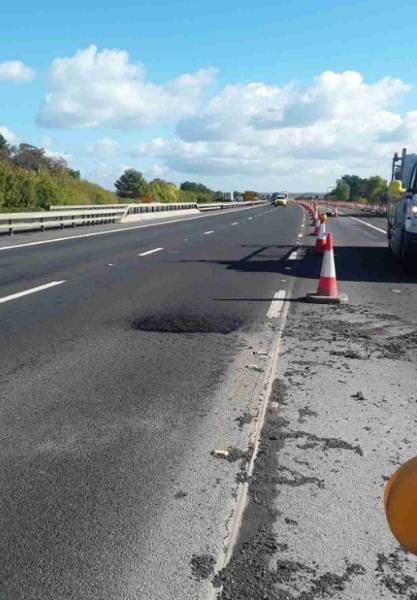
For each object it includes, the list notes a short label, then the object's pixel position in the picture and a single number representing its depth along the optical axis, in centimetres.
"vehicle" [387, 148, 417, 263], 1230
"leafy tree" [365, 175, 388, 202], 13675
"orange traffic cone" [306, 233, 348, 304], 955
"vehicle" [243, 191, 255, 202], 12044
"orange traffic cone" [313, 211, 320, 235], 3286
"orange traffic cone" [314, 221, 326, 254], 1715
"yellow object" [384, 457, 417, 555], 130
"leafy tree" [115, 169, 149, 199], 12750
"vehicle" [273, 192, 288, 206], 10381
